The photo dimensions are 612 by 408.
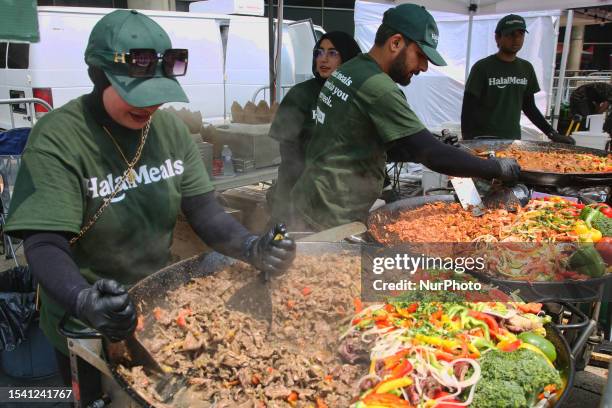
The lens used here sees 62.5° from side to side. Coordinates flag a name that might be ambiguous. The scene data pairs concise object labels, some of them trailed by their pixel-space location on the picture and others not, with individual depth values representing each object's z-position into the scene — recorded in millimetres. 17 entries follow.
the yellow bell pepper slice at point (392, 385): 1536
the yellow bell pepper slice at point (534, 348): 1690
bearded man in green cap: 2838
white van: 7652
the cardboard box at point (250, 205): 5584
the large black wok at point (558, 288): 2205
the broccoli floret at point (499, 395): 1471
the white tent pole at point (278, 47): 5714
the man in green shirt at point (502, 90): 5625
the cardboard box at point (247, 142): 5457
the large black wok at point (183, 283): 1624
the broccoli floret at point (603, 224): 2865
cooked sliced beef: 1645
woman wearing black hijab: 4215
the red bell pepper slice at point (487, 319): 1865
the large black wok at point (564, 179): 3496
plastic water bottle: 5422
